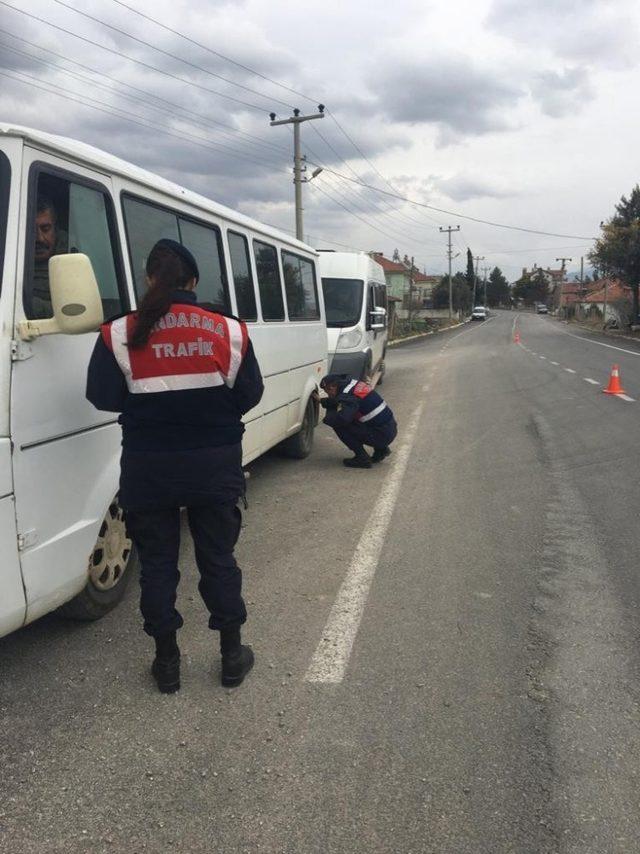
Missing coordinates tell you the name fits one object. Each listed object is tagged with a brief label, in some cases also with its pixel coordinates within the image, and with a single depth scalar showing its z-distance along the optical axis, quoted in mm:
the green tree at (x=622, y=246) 44656
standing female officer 2896
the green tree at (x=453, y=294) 95438
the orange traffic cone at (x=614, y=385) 14082
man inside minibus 3043
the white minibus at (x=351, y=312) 11938
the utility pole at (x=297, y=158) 27938
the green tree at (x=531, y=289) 155625
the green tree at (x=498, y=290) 157375
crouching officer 7664
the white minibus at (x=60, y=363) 2904
